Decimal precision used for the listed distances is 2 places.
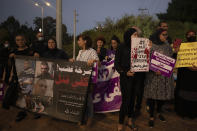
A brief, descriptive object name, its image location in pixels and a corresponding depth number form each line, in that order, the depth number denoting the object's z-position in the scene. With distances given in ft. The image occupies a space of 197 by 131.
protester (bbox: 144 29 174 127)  11.30
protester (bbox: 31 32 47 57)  13.13
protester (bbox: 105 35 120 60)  16.83
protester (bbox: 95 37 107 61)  16.11
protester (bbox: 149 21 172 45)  14.53
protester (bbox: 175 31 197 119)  12.73
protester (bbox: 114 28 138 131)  10.27
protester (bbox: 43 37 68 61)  12.63
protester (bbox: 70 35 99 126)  11.76
